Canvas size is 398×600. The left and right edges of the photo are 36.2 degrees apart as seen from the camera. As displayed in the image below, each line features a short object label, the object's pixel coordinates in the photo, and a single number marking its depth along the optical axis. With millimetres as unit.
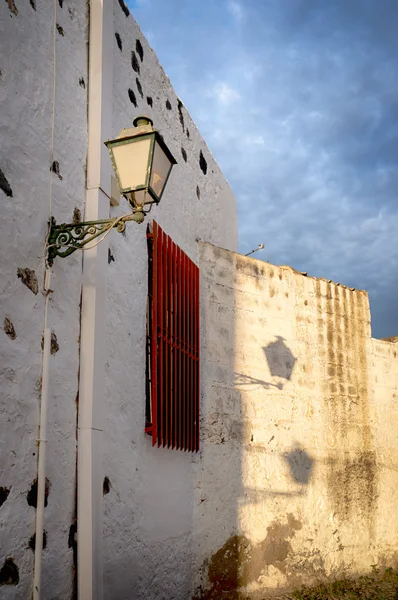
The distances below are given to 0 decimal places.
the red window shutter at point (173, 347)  5809
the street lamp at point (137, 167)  4004
